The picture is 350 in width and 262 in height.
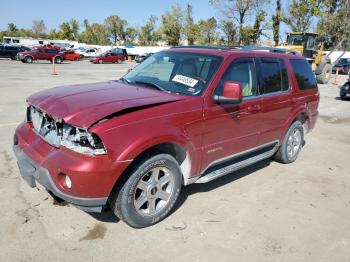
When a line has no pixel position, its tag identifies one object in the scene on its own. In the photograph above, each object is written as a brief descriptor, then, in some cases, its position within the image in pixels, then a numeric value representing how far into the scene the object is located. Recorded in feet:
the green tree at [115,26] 304.91
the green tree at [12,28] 387.67
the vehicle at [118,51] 139.92
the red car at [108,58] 127.95
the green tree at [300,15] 130.93
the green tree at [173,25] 232.32
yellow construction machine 72.13
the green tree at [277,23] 148.05
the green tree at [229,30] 169.07
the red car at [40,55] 107.96
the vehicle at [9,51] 114.93
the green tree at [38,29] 367.45
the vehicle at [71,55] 132.78
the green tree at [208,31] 202.86
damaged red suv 10.52
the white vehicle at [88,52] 165.26
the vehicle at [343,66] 113.29
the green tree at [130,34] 307.58
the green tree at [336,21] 96.32
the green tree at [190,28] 210.79
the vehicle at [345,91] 47.57
